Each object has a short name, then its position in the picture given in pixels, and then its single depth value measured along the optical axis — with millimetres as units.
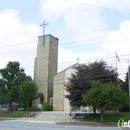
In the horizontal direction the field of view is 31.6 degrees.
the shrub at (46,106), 48381
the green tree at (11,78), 50109
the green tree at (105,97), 28752
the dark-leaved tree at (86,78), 35219
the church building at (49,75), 50188
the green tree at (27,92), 47566
